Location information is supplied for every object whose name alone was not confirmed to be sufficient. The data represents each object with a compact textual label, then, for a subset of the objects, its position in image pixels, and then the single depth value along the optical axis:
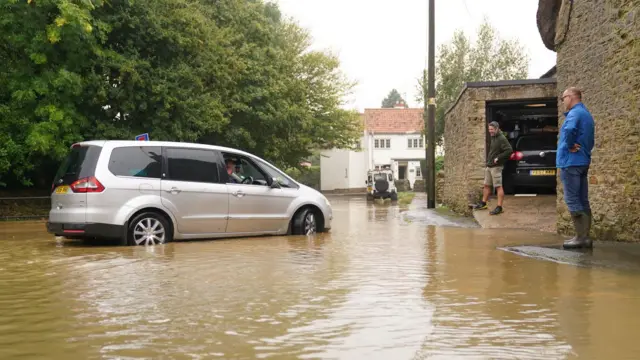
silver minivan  9.23
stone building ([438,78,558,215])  14.95
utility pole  20.33
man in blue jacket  8.02
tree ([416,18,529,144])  43.44
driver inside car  10.79
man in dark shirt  13.41
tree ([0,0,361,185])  18.73
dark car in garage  14.54
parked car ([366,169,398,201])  37.06
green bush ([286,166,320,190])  73.04
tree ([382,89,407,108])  146.91
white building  71.19
